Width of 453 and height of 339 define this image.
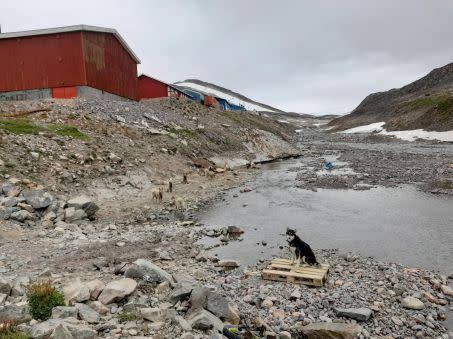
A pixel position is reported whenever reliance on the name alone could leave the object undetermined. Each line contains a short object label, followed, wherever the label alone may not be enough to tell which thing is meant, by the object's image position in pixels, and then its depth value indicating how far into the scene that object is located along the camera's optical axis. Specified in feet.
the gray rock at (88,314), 27.32
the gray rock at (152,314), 28.43
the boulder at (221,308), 30.27
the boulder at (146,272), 35.79
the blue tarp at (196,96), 267.06
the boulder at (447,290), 36.58
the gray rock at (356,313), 32.07
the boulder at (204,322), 27.61
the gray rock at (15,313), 26.08
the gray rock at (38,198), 60.34
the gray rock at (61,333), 22.95
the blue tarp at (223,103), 303.89
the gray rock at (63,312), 27.07
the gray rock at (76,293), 30.30
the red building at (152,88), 215.00
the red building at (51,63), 123.95
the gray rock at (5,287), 31.07
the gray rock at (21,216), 55.93
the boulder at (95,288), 31.27
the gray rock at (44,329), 23.57
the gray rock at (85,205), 62.64
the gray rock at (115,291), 30.80
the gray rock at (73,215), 60.29
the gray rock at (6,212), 55.57
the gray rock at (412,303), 34.04
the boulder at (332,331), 28.88
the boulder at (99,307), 29.07
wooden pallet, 38.89
